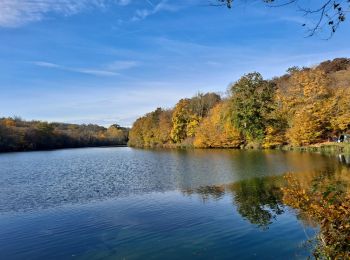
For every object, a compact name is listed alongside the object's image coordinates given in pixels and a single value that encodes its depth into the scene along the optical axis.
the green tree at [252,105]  62.69
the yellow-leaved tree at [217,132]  69.25
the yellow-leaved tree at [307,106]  52.47
